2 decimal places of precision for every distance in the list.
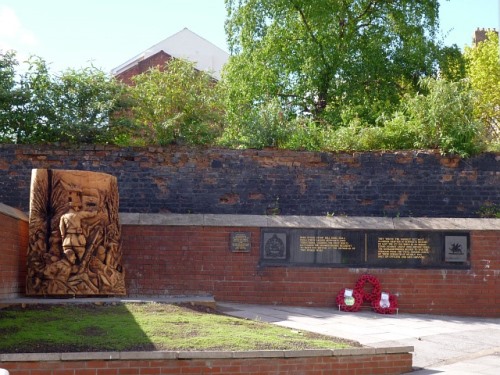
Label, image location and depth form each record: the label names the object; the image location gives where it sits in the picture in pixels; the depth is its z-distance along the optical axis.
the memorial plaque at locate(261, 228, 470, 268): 14.95
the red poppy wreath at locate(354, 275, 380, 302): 14.79
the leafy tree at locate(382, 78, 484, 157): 16.42
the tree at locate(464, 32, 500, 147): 31.00
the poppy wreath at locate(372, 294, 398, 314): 14.70
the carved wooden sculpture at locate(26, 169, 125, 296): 12.59
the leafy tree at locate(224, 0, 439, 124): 22.72
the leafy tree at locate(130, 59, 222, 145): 17.39
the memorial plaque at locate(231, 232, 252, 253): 14.94
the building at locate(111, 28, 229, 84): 37.22
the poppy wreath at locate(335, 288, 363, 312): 14.66
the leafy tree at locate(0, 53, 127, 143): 16.83
